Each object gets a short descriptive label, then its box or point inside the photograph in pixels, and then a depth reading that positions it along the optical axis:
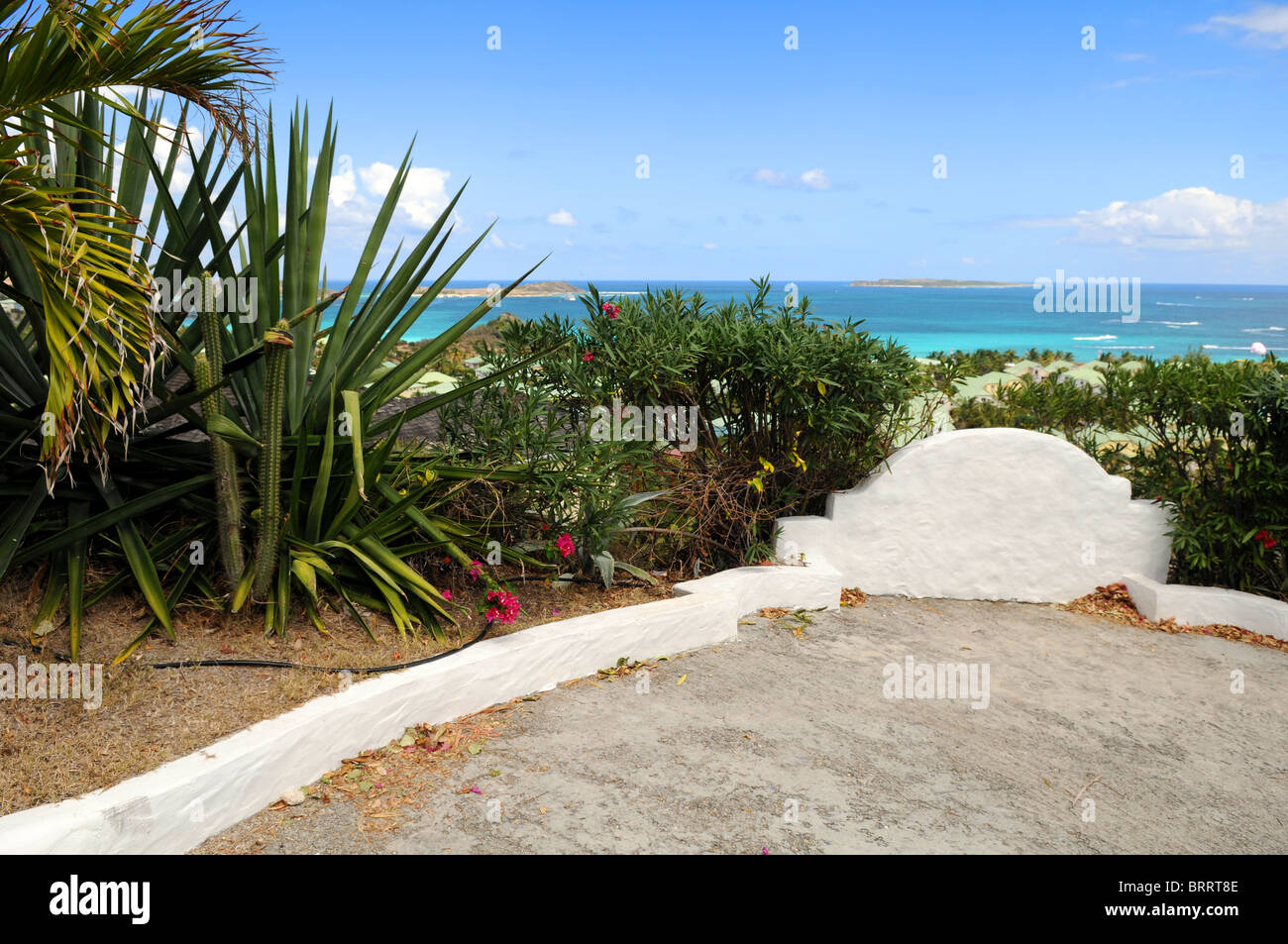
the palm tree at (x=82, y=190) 3.41
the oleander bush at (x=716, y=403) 6.19
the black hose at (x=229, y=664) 4.30
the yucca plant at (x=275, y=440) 4.58
